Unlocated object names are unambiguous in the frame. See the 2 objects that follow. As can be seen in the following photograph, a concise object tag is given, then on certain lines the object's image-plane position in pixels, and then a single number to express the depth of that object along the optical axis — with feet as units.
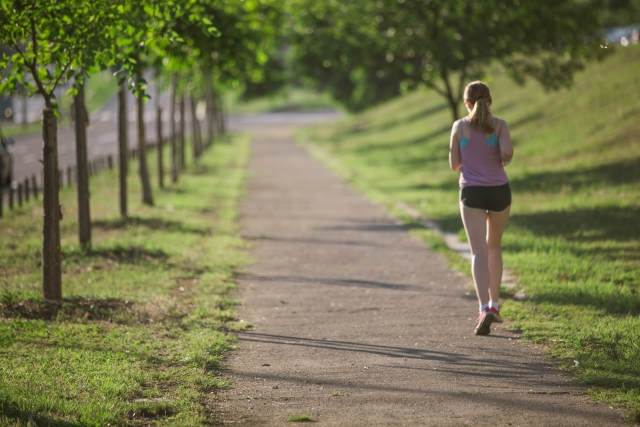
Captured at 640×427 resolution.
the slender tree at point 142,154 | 95.20
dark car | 118.11
